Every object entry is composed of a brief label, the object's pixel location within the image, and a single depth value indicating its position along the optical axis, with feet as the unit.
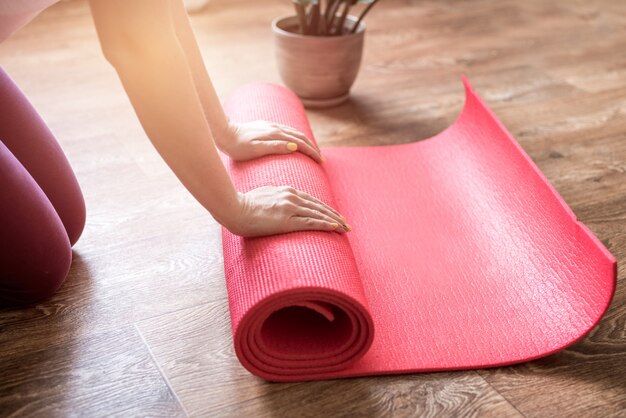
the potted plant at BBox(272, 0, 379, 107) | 7.12
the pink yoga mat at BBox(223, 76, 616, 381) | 3.94
